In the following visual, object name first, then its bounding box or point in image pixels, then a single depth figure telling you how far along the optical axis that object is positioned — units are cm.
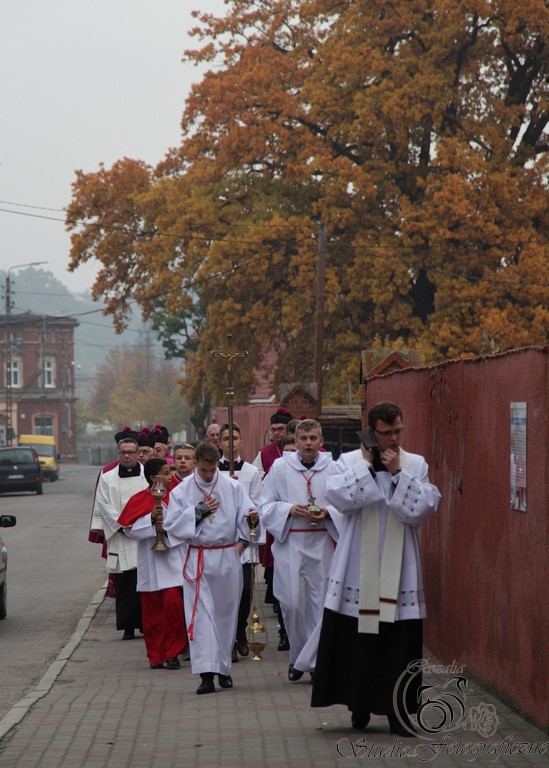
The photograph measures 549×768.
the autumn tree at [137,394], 11844
